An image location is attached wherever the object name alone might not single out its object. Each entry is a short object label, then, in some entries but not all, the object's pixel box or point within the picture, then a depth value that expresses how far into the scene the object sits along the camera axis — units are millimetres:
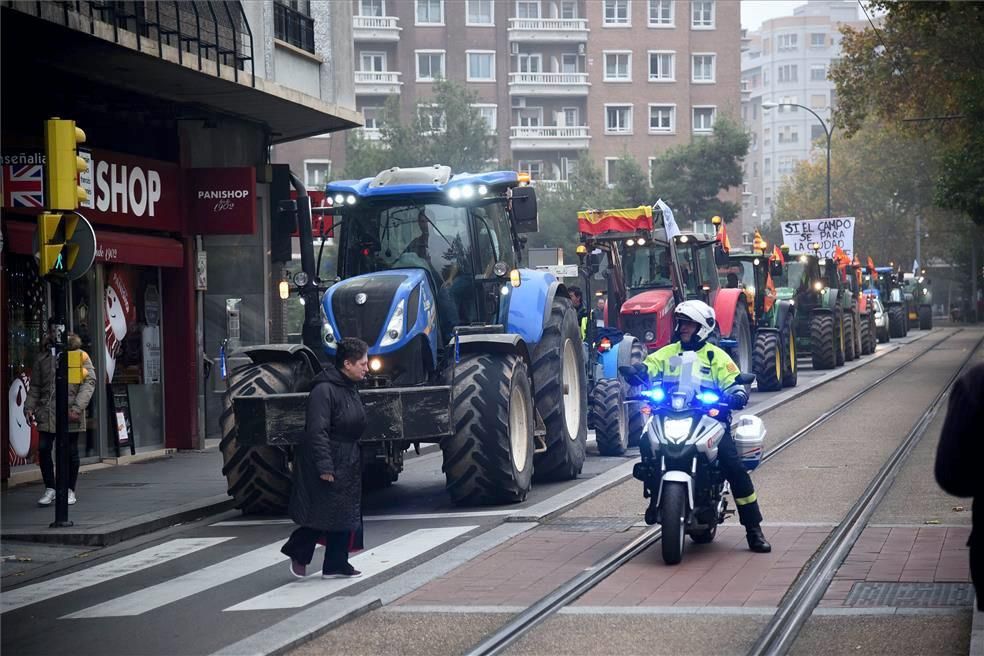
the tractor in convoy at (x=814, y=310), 34312
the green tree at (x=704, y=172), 63312
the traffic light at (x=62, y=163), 12215
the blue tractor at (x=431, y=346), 12266
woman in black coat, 9359
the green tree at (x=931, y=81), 31797
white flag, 23156
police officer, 10219
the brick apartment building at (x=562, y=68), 75562
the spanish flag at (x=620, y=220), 23172
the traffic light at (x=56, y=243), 12383
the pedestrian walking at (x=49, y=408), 13930
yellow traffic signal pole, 12266
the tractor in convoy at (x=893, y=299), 56438
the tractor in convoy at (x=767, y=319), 27875
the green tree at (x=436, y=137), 59531
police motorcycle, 9766
